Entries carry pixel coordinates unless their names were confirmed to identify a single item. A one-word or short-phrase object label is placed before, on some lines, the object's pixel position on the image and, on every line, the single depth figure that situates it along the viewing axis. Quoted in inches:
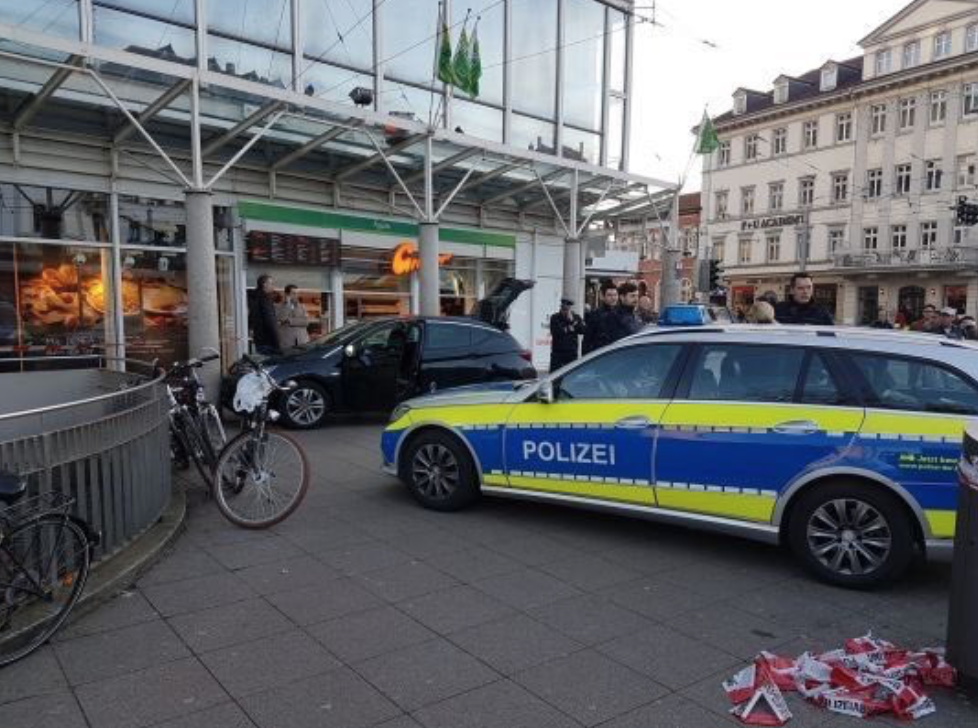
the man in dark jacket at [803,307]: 314.3
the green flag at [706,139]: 725.1
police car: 188.4
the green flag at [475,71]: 526.0
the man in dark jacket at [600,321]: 402.6
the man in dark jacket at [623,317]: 397.7
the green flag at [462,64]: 521.0
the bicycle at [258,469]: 238.1
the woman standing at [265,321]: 448.5
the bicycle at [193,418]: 253.4
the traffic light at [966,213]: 940.0
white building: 1748.3
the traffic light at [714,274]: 797.2
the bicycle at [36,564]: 145.6
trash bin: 135.3
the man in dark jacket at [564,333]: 437.1
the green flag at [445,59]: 511.2
